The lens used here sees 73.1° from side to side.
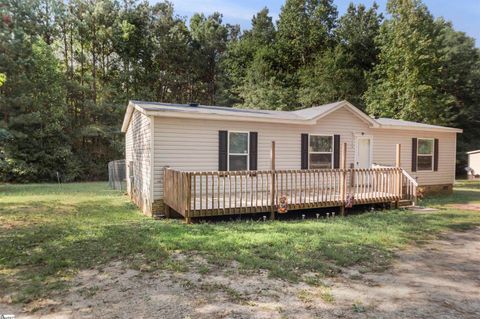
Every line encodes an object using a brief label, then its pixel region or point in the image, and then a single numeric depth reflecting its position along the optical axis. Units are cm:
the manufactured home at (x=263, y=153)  829
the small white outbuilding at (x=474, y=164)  2473
